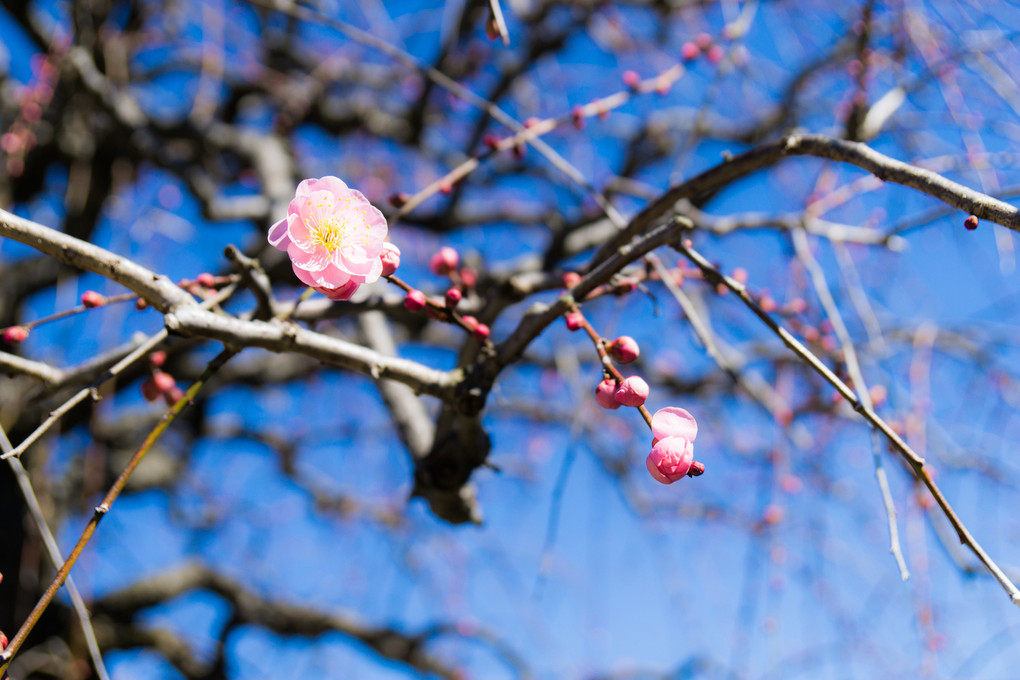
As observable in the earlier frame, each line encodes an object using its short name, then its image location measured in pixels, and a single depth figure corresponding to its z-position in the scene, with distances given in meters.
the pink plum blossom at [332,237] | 0.45
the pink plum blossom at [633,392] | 0.44
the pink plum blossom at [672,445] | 0.44
